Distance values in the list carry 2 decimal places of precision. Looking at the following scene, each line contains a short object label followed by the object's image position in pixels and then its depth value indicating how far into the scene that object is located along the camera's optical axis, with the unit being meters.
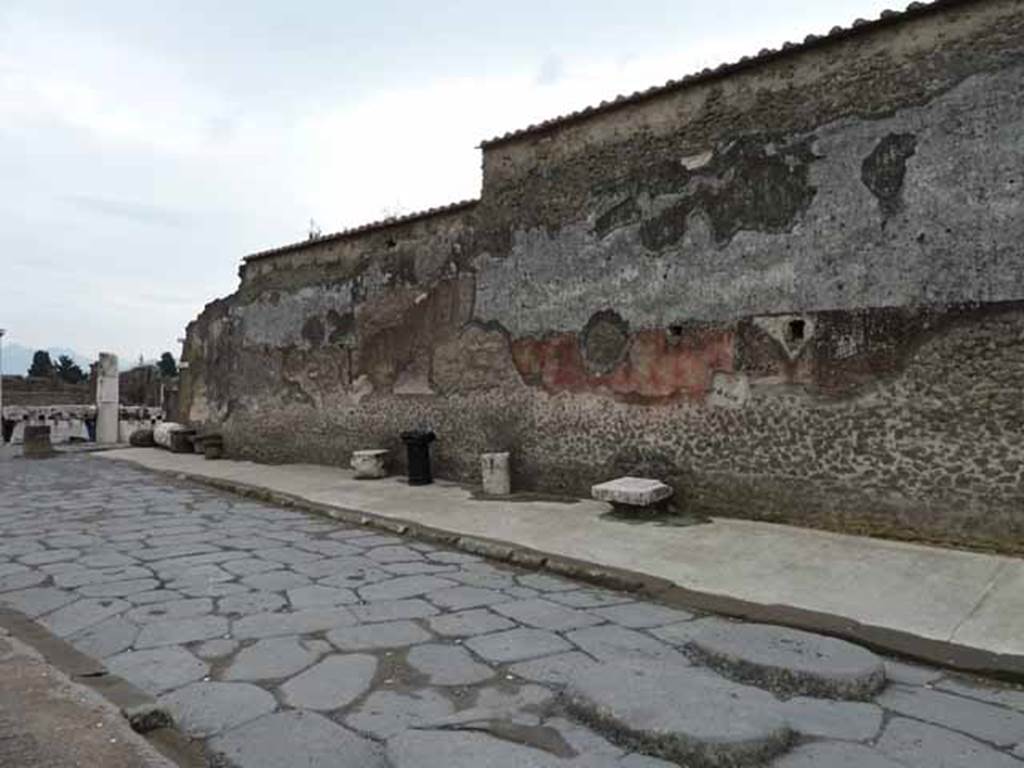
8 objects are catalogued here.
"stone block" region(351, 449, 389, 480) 9.20
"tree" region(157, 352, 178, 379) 32.83
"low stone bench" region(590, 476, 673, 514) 6.40
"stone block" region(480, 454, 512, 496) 7.90
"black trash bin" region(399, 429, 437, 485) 8.69
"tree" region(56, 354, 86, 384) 33.53
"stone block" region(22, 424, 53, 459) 13.52
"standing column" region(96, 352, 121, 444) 16.42
